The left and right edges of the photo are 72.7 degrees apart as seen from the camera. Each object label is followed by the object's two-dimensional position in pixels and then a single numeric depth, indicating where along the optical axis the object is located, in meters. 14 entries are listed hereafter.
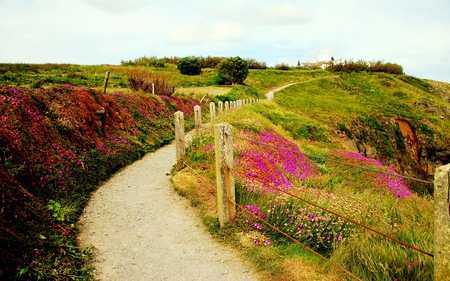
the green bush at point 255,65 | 60.53
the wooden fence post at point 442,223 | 2.29
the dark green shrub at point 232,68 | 38.78
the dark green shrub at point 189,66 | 43.26
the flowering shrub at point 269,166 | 6.76
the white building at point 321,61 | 118.28
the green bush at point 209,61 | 54.38
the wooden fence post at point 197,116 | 9.24
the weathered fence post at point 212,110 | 15.03
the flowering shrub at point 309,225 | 4.73
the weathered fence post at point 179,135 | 8.11
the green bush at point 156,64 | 48.22
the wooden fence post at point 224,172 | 5.07
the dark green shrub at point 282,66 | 64.39
